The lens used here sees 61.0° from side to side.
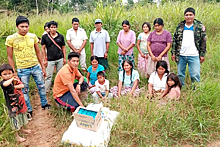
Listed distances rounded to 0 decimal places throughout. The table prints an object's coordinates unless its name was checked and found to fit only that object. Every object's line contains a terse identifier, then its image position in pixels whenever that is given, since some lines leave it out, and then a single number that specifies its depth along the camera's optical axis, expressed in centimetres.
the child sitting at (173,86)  321
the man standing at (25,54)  288
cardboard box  240
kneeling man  308
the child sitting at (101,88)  378
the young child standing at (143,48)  434
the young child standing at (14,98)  247
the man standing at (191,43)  334
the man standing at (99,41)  439
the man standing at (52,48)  385
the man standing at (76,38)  439
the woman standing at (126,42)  425
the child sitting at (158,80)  353
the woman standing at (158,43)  376
